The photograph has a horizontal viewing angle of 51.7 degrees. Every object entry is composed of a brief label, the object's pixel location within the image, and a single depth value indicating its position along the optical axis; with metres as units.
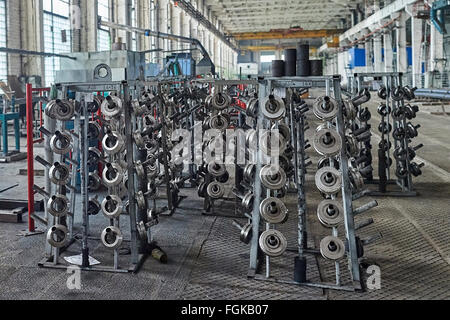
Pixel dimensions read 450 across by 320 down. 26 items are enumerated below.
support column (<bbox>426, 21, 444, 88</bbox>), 18.62
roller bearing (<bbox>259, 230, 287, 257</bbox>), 3.54
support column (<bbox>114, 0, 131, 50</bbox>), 18.08
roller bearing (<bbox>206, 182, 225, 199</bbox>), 5.34
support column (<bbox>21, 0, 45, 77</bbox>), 12.64
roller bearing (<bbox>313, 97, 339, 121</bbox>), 3.42
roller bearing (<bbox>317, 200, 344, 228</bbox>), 3.48
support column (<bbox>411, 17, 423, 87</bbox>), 20.55
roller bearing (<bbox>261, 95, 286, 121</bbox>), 3.48
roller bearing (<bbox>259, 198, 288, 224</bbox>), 3.53
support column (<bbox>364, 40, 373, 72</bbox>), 29.87
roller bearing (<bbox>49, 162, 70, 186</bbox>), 3.84
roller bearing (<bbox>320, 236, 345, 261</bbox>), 3.48
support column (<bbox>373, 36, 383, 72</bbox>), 27.58
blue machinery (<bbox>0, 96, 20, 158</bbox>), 8.69
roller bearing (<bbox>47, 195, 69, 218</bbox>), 3.87
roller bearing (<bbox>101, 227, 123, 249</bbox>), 3.79
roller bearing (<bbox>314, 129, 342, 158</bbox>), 3.40
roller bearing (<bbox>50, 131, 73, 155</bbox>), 3.81
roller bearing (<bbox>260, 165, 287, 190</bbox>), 3.50
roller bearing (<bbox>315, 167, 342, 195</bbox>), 3.44
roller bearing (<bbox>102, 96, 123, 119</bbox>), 3.90
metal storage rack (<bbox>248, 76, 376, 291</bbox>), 3.53
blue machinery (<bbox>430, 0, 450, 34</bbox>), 15.78
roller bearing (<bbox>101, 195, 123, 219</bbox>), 3.83
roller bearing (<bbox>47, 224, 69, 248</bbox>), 3.86
